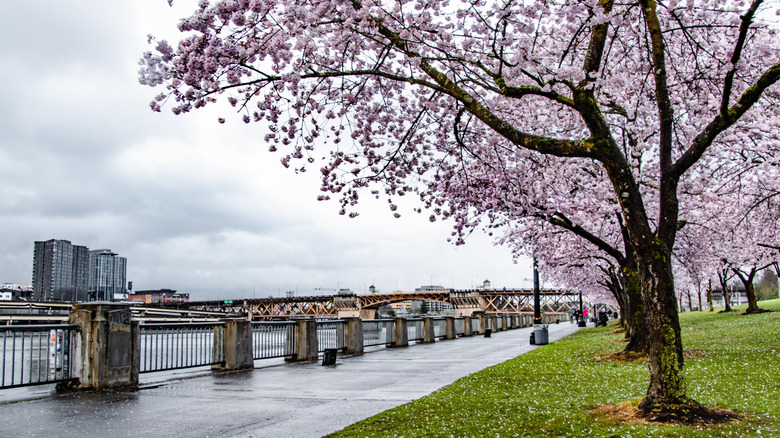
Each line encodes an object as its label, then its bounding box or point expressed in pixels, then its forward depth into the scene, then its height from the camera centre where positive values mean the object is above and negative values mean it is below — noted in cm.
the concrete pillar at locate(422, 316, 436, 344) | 2947 -197
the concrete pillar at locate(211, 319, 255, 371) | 1450 -113
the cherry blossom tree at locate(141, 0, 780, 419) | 777 +378
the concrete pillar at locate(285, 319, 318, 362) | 1778 -138
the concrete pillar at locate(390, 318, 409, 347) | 2562 -179
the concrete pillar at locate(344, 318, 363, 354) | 2103 -148
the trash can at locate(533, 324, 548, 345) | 2716 -222
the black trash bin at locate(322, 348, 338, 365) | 1648 -170
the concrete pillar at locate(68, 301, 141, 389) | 1081 -78
